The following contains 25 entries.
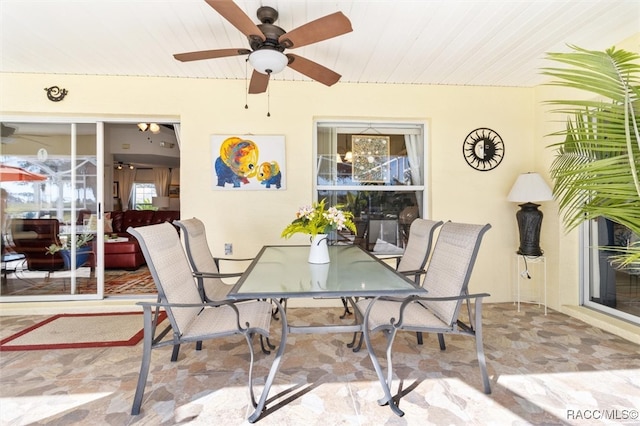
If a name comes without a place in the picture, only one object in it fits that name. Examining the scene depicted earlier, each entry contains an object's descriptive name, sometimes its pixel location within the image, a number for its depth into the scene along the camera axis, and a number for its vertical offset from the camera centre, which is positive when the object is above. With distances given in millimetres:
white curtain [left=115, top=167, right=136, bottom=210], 9281 +906
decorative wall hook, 3322 +1282
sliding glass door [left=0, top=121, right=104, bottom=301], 3492 +84
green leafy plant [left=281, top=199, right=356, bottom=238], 2279 -65
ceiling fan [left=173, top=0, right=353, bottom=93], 1707 +1074
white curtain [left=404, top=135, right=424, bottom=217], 3828 +700
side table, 3521 -741
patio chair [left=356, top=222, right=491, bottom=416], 1798 -583
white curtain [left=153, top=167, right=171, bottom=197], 9648 +999
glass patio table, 1578 -389
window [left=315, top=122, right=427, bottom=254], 3750 +451
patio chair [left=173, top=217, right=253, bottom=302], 2367 -399
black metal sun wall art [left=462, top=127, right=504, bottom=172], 3670 +752
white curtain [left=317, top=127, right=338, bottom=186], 3734 +697
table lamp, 3240 +65
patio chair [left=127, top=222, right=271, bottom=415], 1694 -541
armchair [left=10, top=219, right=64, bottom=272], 3576 -319
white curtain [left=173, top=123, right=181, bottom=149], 3700 +1012
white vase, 2275 -270
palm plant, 1133 +308
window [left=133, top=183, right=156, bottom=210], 9594 +569
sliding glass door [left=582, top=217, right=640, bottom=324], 2893 -624
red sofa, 5176 -377
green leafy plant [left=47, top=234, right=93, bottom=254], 3586 -318
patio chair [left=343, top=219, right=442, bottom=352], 2463 -316
